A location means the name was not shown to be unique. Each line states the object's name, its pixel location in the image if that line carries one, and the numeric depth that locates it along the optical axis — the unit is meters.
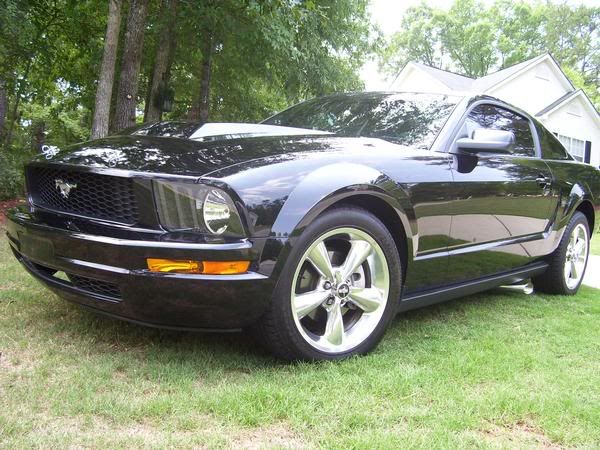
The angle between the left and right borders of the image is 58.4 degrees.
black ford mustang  2.13
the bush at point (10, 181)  9.56
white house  21.12
